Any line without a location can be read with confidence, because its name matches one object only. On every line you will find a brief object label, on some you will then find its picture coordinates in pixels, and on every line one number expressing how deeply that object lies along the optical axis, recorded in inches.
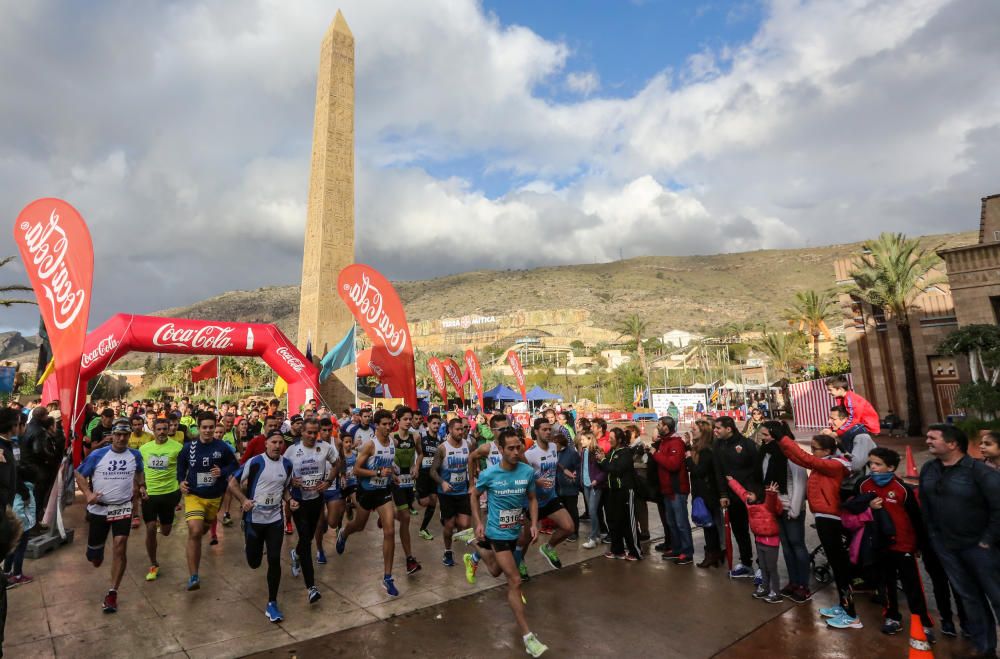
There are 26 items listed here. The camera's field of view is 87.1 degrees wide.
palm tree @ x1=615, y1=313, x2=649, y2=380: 1966.0
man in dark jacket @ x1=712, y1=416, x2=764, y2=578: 215.6
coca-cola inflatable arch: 485.7
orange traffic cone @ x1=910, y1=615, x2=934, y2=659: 153.7
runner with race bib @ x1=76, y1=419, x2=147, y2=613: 211.0
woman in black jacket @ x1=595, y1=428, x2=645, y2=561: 265.0
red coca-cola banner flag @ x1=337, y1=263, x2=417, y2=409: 455.5
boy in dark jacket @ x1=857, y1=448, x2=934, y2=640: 174.1
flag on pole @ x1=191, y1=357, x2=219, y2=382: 816.9
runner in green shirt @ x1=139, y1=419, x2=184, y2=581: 238.2
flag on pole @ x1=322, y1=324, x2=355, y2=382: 607.5
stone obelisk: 819.4
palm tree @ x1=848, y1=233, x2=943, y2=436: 820.6
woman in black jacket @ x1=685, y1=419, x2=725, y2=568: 246.2
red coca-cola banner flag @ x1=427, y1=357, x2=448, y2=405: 791.7
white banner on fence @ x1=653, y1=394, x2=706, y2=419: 1167.0
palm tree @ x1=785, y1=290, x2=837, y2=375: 1578.4
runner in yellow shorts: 225.1
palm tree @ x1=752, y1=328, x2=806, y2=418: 1728.1
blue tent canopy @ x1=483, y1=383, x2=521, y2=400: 1302.9
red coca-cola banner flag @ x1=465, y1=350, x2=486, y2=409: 768.3
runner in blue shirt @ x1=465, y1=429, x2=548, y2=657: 185.0
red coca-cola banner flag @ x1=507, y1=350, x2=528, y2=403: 847.1
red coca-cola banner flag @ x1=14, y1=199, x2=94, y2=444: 305.7
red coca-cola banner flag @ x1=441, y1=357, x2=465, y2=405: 795.4
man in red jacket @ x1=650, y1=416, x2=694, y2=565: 256.5
